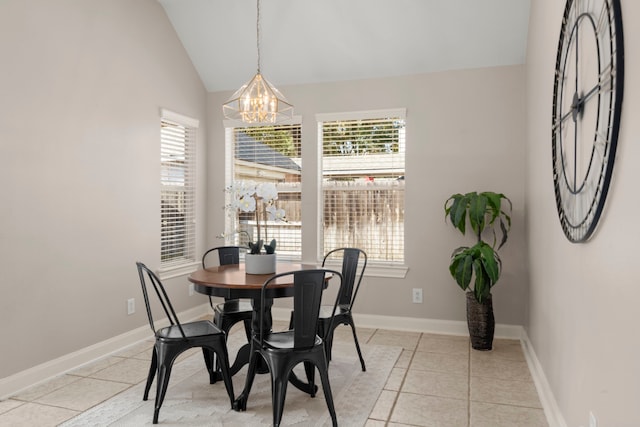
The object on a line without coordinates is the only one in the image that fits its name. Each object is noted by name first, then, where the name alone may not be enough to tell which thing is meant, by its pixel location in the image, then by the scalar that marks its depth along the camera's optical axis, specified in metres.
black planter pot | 3.94
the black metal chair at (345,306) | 3.30
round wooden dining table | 2.79
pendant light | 3.37
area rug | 2.67
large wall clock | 1.60
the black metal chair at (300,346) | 2.49
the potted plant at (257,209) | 3.21
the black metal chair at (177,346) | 2.66
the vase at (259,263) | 3.24
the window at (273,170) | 5.10
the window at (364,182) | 4.74
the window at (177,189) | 4.64
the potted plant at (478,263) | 3.87
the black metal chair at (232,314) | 3.33
